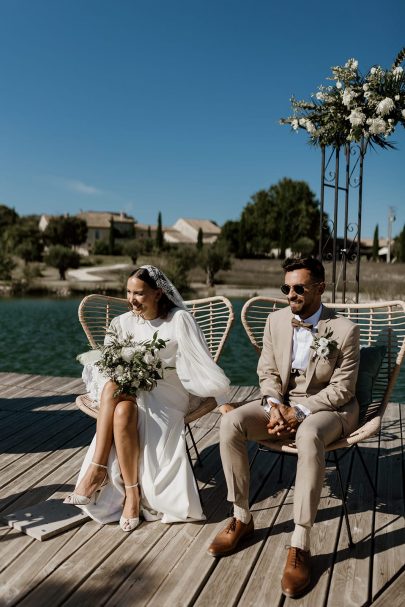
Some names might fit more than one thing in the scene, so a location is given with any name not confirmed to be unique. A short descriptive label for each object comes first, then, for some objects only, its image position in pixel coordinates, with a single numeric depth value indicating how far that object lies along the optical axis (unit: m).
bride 2.60
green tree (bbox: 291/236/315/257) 46.04
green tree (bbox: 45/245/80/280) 35.09
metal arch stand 4.56
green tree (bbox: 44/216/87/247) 55.28
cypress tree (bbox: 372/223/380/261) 47.09
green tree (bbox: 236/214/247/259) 49.75
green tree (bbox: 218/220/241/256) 51.31
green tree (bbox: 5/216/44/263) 41.09
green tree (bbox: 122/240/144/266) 45.66
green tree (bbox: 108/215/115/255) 53.66
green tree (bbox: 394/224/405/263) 44.28
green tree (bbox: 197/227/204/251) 53.90
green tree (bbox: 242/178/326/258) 49.56
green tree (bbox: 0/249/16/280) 29.23
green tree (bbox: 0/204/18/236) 63.81
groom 2.17
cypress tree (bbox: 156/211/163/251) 51.05
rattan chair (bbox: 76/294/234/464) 3.28
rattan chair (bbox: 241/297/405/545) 2.41
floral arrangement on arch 3.79
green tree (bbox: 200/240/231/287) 32.84
